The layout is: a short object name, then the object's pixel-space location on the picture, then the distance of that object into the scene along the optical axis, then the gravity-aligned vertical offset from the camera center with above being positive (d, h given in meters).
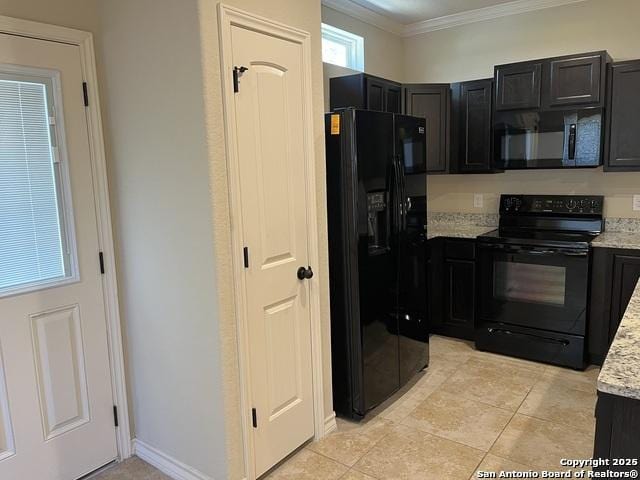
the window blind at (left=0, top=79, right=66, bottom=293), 2.07 -0.03
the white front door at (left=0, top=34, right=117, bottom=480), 2.10 -0.42
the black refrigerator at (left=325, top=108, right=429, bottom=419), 2.63 -0.44
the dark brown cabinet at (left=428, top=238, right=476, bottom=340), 3.91 -0.96
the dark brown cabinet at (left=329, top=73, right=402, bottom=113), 3.64 +0.62
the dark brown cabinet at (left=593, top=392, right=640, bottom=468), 1.21 -0.67
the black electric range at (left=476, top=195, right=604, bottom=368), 3.44 -0.84
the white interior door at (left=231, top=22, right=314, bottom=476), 2.12 -0.27
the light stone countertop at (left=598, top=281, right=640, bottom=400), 1.19 -0.54
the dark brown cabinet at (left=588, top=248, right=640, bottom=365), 3.27 -0.87
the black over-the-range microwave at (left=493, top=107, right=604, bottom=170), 3.53 +0.21
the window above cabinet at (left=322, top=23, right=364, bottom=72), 3.91 +1.05
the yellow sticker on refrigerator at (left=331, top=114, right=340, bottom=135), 2.60 +0.27
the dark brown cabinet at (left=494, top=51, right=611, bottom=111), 3.44 +0.62
